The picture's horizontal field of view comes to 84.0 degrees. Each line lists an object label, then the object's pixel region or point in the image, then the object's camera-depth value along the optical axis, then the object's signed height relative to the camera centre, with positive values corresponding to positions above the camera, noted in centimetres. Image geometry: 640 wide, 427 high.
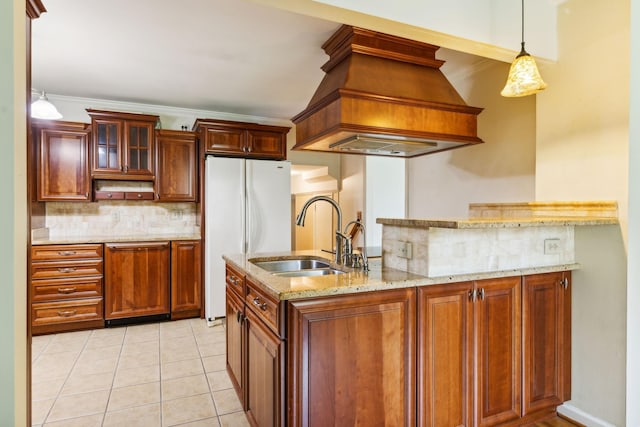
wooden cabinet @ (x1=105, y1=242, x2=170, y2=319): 377 -76
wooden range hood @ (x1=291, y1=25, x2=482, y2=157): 211 +66
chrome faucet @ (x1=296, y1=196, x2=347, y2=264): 223 -18
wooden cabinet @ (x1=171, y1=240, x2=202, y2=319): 403 -79
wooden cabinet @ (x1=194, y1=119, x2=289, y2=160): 407 +84
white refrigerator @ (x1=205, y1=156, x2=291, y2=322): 399 -3
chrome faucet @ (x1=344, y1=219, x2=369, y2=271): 200 -29
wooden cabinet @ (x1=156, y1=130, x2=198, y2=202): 413 +51
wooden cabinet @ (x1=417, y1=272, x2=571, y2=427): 179 -77
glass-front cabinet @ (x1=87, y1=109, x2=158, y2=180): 389 +72
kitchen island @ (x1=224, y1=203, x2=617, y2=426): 155 -61
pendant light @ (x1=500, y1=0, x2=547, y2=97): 195 +73
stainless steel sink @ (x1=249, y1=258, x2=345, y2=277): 225 -38
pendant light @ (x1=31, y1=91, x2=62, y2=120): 302 +85
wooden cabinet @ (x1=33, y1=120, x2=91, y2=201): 372 +52
